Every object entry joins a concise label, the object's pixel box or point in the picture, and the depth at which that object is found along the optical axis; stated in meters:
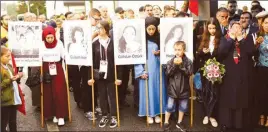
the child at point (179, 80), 5.62
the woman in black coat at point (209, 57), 5.64
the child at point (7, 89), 4.71
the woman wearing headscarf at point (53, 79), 5.93
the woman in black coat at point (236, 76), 5.34
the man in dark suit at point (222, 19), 5.73
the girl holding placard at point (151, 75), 6.00
